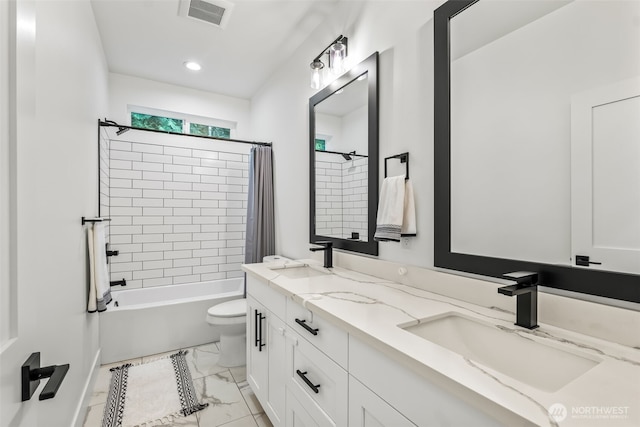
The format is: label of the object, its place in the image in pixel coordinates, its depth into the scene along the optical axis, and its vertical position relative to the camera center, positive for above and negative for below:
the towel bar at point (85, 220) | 1.86 -0.05
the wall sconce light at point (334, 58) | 1.94 +1.04
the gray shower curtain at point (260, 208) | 3.00 +0.04
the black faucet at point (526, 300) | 0.92 -0.27
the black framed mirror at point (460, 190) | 0.93 +0.09
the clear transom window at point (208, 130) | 3.65 +1.03
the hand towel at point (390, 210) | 1.48 +0.01
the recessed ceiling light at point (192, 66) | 2.87 +1.44
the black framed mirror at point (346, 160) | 1.75 +0.35
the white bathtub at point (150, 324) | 2.52 -1.00
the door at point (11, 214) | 0.56 +0.00
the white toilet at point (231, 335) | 2.42 -1.01
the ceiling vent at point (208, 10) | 2.01 +1.42
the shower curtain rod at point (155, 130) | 2.60 +0.82
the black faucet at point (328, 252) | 2.00 -0.27
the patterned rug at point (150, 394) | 1.80 -1.24
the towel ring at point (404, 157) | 1.52 +0.28
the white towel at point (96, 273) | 1.91 -0.39
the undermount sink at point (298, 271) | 1.99 -0.40
